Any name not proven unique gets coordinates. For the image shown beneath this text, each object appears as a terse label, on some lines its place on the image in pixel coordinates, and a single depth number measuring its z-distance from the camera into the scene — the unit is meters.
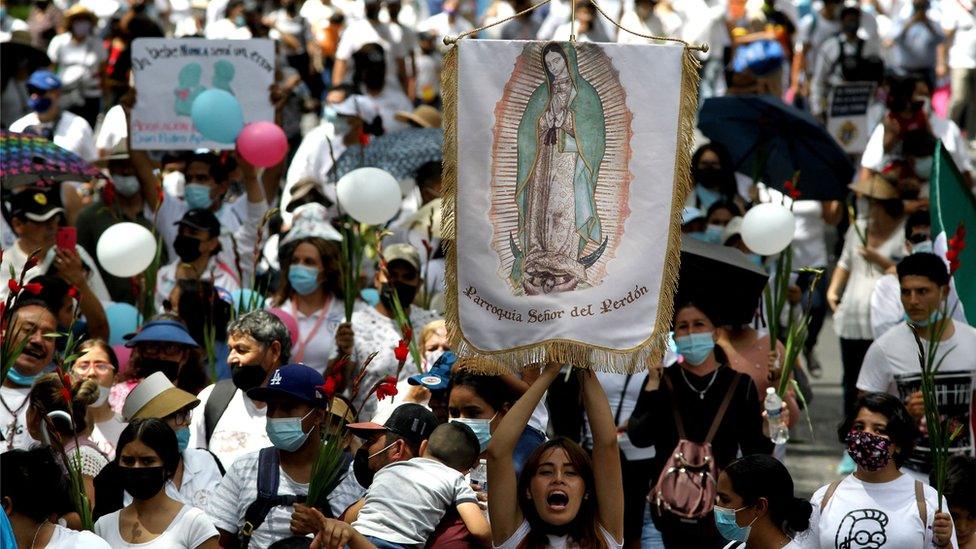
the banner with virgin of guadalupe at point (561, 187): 12.70
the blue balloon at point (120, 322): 19.27
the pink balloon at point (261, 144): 21.48
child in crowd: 12.84
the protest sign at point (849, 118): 26.86
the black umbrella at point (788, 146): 22.22
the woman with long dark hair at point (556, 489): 12.38
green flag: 18.24
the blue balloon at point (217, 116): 21.86
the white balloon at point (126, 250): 18.97
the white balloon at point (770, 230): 18.55
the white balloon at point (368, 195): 19.00
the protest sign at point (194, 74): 22.78
